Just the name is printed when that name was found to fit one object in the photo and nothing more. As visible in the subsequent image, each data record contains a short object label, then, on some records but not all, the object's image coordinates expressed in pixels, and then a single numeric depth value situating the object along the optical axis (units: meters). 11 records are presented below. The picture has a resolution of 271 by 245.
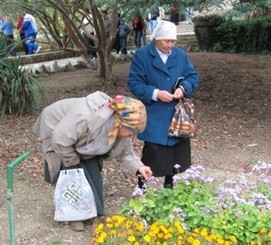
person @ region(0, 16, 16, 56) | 14.58
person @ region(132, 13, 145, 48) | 15.44
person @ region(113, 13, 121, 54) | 15.73
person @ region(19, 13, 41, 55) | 14.77
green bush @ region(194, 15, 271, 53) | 15.21
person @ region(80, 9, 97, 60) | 10.54
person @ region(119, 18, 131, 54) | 15.16
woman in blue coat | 4.22
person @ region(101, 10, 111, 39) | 11.33
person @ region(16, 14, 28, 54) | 14.85
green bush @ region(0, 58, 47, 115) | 8.12
